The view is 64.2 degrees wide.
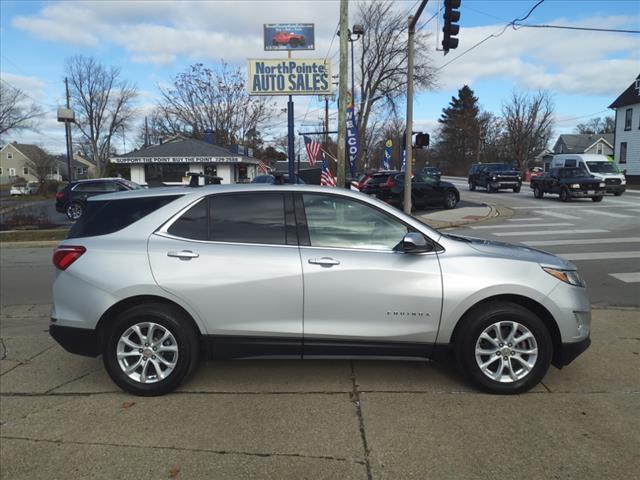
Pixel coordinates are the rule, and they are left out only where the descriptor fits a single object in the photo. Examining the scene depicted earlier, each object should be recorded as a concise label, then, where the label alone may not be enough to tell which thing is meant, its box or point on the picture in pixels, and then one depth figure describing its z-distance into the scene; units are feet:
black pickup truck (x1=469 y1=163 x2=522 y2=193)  106.11
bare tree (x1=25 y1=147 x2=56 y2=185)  224.33
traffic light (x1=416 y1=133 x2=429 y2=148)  53.57
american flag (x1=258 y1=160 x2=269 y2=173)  159.38
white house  144.66
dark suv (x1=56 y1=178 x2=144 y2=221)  69.56
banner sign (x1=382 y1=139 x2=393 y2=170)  132.98
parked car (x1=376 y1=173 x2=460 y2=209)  72.64
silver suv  12.69
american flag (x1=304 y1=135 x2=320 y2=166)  85.95
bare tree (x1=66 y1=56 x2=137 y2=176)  221.66
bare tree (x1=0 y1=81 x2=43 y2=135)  165.78
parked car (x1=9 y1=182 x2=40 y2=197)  179.32
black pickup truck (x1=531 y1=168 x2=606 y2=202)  77.30
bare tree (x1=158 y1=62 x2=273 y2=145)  172.14
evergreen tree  282.15
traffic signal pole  51.39
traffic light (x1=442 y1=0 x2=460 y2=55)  42.86
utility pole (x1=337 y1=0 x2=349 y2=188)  49.90
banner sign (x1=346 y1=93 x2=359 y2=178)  93.66
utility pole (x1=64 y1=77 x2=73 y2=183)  96.80
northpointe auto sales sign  54.85
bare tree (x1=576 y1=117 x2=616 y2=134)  332.04
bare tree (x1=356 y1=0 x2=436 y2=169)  138.10
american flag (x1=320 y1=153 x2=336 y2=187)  63.41
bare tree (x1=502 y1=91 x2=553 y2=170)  218.59
